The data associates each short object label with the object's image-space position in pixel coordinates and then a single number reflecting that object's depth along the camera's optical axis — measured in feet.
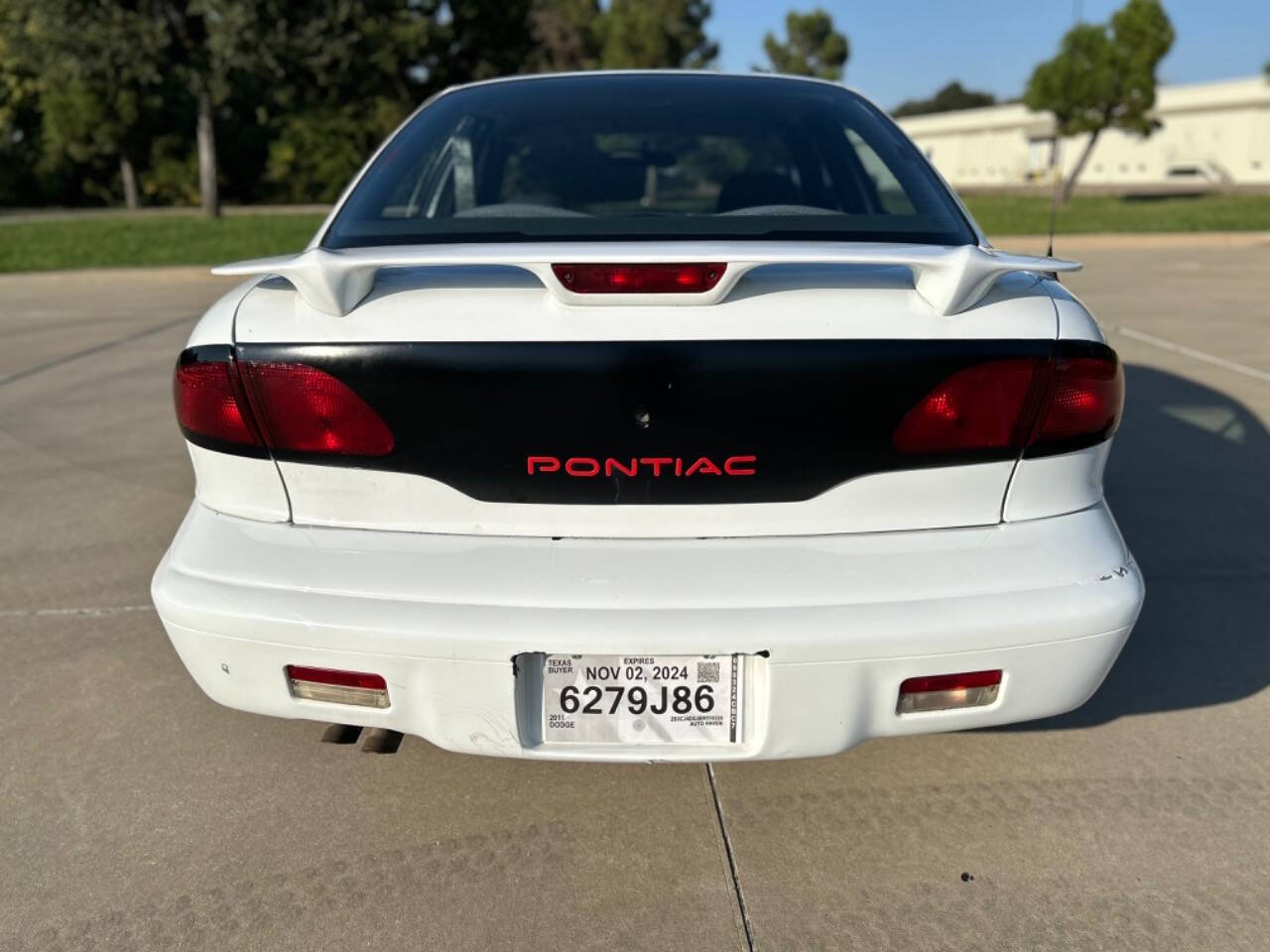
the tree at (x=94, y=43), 57.67
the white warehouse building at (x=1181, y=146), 151.43
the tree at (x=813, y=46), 196.75
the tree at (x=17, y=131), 97.71
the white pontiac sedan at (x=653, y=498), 5.90
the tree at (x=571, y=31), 174.29
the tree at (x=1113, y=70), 77.30
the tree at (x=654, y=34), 163.73
